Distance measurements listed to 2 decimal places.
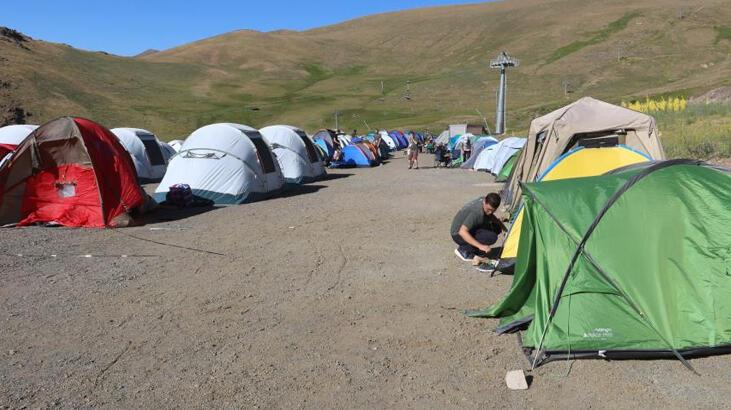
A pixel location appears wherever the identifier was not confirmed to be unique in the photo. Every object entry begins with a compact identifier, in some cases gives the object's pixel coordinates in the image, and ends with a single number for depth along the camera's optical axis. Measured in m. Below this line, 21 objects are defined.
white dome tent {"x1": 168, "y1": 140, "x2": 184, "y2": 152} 25.73
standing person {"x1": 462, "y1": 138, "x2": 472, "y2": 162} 27.34
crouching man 8.17
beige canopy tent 11.06
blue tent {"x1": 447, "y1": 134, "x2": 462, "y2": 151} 34.08
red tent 11.83
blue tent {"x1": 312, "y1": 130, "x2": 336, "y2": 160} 29.46
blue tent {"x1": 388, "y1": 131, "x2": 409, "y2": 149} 44.56
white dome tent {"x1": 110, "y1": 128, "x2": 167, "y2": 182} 20.78
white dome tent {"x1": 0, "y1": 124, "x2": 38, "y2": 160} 19.00
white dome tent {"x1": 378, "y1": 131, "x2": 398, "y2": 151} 41.72
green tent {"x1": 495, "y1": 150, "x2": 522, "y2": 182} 19.70
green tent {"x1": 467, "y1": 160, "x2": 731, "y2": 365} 5.08
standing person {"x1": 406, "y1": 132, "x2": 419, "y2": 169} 26.11
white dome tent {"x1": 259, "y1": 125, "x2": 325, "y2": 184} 19.70
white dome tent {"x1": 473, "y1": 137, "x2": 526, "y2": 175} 21.00
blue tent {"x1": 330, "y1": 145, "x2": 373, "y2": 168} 28.48
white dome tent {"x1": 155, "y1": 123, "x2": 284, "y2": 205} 15.03
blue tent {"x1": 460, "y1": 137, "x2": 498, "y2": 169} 25.53
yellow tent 9.27
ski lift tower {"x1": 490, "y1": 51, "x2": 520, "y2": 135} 51.49
